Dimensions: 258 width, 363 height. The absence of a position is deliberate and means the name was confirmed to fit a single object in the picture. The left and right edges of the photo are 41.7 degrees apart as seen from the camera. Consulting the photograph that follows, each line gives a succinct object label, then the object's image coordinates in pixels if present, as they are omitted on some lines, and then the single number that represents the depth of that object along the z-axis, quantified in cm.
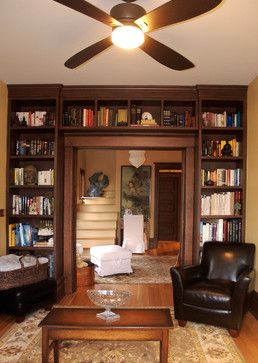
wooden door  928
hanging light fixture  685
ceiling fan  182
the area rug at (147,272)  553
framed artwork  912
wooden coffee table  239
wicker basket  367
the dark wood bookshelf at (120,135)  436
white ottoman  574
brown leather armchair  330
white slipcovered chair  802
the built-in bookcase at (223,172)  435
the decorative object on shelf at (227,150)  441
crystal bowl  258
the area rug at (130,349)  280
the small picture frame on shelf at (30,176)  450
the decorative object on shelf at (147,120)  439
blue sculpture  930
